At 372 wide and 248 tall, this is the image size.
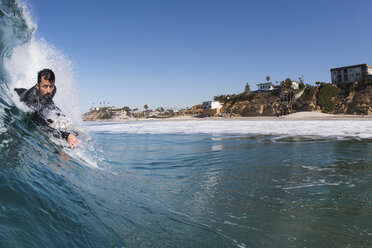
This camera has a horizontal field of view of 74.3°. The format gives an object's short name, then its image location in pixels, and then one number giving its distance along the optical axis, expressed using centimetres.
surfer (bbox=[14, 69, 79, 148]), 438
